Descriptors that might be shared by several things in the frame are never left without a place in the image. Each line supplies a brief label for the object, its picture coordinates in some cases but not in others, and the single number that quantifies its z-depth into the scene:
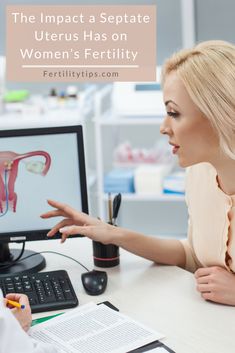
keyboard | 2.91
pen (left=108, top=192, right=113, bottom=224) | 3.26
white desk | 2.70
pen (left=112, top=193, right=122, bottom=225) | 3.26
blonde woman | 2.88
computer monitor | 3.13
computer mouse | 2.99
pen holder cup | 3.20
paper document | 2.66
